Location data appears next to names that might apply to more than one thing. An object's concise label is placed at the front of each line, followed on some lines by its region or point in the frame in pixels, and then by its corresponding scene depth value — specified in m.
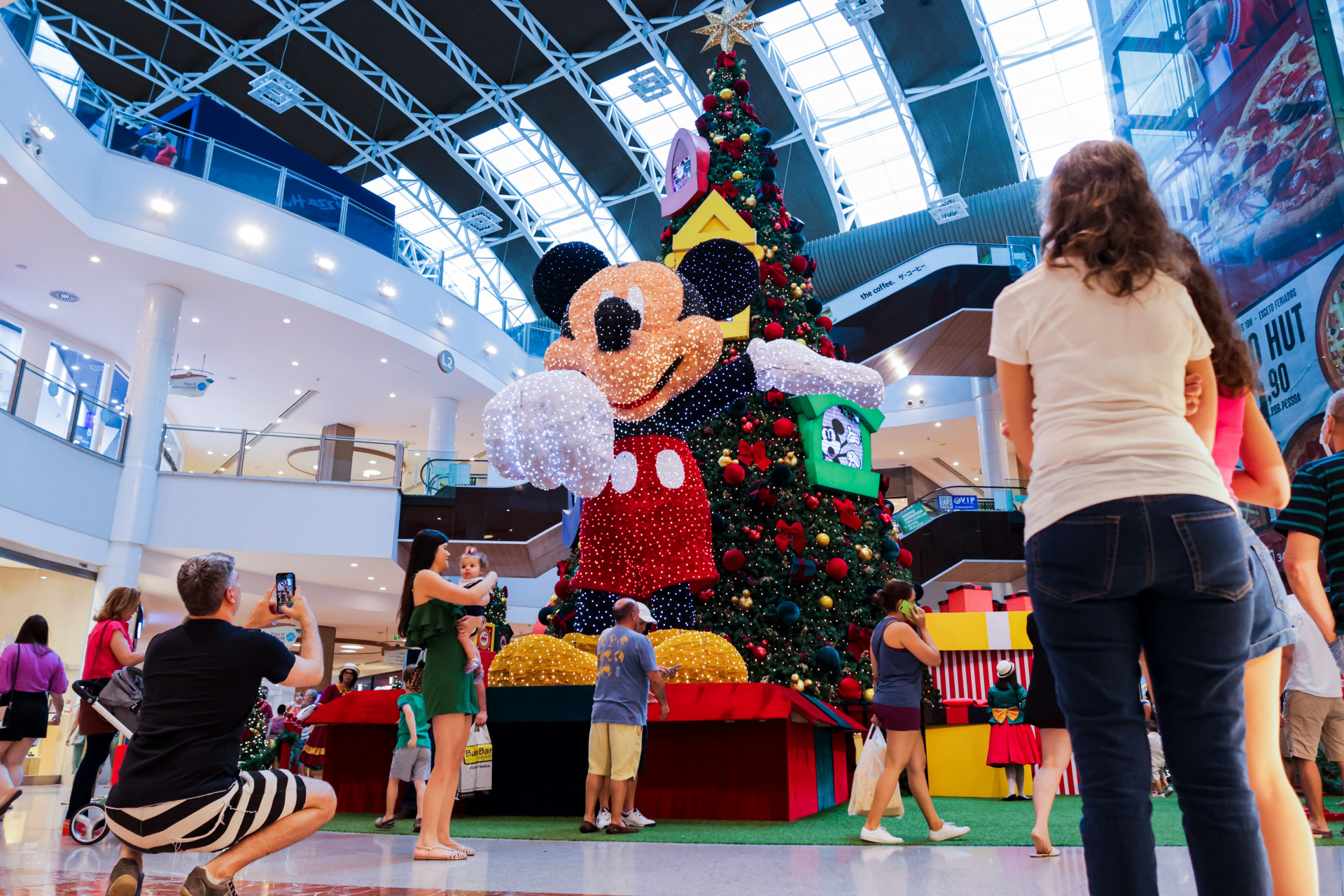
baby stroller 4.24
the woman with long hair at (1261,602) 1.45
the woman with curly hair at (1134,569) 1.28
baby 3.82
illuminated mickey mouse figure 5.34
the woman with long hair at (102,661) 4.74
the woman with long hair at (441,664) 3.70
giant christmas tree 6.62
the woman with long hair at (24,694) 5.06
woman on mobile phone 4.25
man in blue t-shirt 4.76
